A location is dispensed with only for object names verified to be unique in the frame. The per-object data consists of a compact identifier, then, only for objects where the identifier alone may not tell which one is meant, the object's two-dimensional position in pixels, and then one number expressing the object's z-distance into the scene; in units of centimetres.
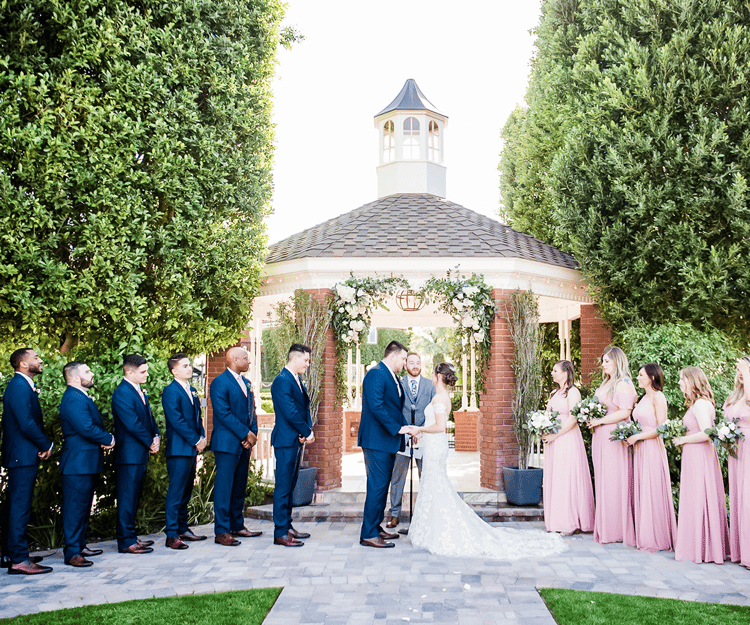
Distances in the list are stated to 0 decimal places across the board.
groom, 754
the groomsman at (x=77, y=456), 691
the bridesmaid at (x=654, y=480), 758
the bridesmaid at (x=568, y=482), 850
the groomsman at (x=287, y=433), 768
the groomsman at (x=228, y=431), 782
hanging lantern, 1045
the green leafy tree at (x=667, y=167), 1002
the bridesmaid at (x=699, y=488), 700
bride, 734
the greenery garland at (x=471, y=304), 1005
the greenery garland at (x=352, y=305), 1012
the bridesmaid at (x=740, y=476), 673
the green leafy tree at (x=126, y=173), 805
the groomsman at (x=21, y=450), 659
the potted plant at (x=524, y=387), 957
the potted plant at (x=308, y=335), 975
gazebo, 1010
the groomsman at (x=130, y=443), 732
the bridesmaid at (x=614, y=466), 797
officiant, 884
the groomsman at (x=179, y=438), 766
